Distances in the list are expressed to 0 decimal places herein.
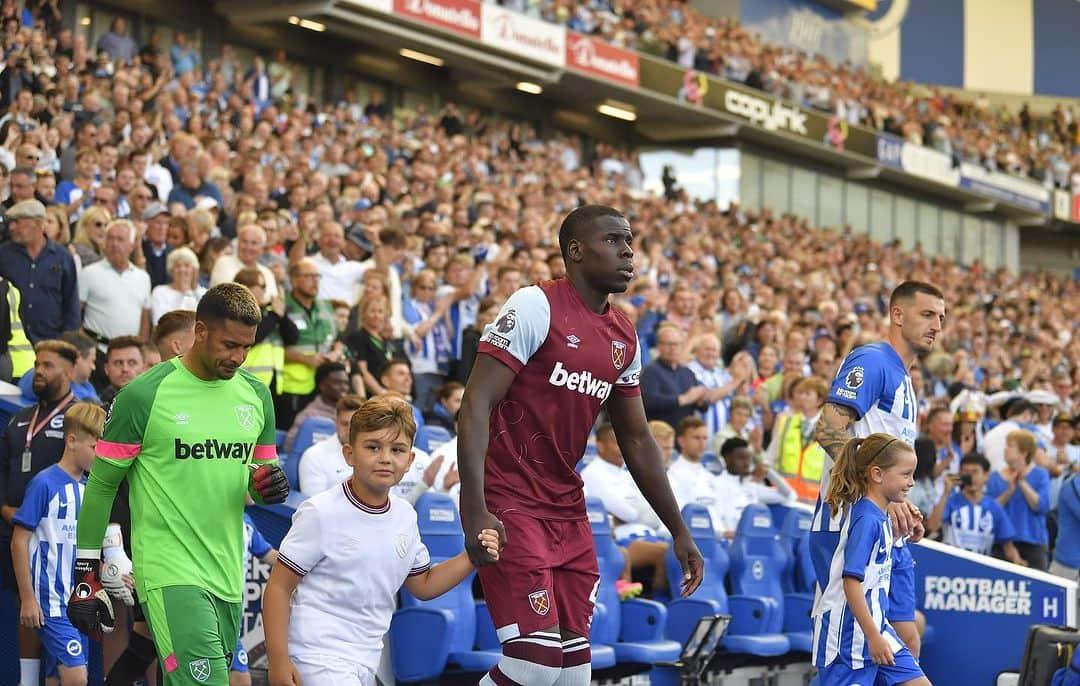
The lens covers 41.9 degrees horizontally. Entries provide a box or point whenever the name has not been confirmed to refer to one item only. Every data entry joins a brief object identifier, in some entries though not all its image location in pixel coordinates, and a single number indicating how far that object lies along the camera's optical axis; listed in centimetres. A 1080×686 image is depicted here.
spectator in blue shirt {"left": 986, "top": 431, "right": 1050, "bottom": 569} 1269
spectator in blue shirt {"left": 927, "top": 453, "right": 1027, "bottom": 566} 1221
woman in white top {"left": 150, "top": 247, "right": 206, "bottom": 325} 977
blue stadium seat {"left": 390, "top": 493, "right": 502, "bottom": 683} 741
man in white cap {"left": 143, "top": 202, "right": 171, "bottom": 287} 1059
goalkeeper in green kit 489
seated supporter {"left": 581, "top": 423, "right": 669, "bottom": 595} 955
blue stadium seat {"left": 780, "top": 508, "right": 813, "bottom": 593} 1045
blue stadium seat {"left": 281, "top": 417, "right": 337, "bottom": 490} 867
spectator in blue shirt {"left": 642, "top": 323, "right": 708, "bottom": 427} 1196
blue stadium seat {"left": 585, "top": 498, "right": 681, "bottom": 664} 855
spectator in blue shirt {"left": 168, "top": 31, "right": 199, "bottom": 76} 1942
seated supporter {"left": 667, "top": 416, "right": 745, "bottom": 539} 1070
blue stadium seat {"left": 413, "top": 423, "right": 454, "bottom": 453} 952
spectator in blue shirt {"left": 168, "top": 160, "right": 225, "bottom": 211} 1293
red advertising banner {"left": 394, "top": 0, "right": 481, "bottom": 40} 2400
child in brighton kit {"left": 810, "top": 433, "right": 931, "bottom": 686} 614
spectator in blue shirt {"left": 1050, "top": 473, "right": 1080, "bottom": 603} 1098
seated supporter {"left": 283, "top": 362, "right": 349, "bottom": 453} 945
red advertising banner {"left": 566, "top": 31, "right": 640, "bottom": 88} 2744
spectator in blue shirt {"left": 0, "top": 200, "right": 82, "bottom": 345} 930
